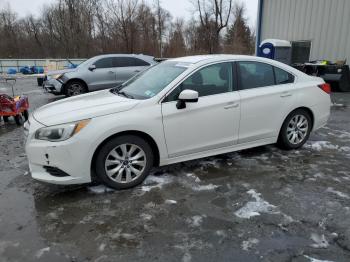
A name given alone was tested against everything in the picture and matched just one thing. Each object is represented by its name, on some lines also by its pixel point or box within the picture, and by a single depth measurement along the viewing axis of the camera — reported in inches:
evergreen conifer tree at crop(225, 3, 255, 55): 2013.5
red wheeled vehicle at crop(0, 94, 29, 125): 297.1
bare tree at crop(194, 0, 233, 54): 1893.5
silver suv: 435.5
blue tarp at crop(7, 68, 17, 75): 1025.2
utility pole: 1647.4
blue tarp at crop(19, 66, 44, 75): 1029.2
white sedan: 145.3
